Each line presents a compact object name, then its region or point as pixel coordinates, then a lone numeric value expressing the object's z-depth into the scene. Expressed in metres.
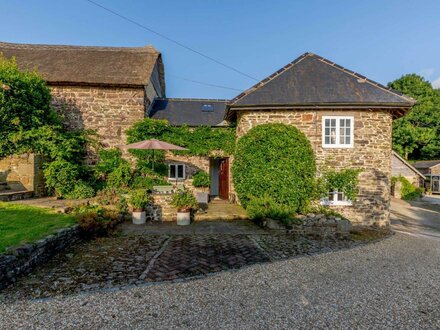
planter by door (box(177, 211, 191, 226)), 9.05
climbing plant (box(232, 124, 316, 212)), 9.88
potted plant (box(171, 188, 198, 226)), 9.09
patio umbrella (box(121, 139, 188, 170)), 10.15
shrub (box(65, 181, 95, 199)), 11.38
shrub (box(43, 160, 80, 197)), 11.14
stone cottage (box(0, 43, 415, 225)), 10.48
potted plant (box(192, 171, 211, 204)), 13.62
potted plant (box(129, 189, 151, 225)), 9.01
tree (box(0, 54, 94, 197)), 10.63
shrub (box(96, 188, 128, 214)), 9.41
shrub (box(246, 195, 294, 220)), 8.92
